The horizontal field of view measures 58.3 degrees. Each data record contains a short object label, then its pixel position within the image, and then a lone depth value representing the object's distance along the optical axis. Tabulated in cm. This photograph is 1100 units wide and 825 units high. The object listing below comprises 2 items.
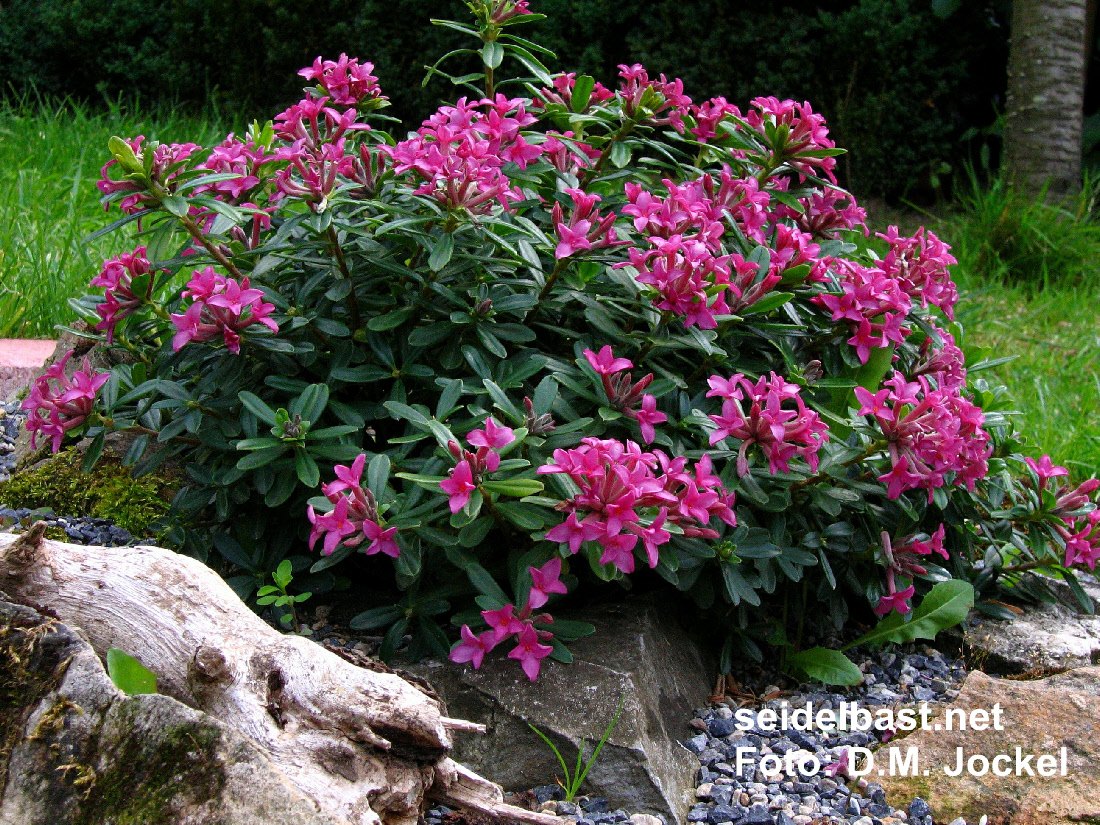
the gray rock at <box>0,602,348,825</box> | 151
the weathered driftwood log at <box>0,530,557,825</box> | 165
